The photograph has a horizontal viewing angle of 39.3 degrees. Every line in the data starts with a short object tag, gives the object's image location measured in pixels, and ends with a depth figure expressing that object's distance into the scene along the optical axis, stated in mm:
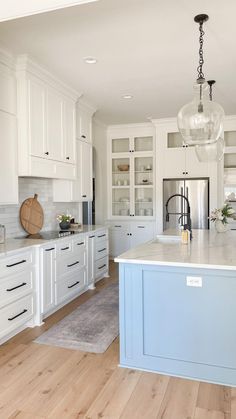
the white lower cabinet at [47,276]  3302
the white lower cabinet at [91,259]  4440
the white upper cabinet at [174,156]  5871
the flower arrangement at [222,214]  4039
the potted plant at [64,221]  4562
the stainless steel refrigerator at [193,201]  5750
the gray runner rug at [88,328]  2887
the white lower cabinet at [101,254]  4730
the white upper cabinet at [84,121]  4727
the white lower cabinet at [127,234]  6352
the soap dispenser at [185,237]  3125
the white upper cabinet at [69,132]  4250
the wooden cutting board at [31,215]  3972
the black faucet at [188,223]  3352
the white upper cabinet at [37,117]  3482
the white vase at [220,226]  4098
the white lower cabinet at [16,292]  2771
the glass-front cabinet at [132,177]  6445
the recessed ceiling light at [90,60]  3291
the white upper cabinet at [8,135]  3213
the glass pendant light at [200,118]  2504
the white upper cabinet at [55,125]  3846
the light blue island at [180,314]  2244
